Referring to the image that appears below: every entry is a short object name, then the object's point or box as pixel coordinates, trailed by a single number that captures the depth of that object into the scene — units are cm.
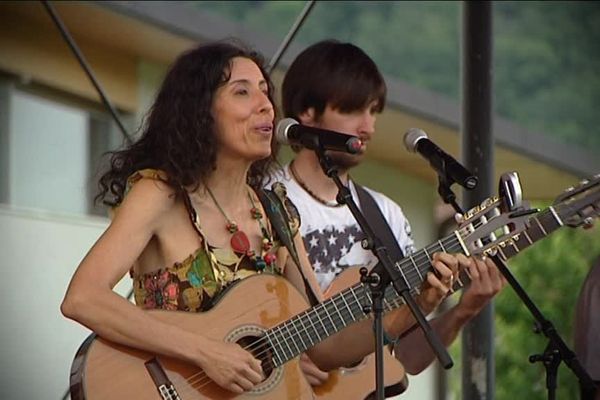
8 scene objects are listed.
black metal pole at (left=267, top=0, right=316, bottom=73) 1151
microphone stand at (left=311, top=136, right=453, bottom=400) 654
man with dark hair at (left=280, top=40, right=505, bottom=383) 839
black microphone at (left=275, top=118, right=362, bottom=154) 688
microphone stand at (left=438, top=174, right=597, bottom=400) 736
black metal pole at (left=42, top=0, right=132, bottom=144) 1121
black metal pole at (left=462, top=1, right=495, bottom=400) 1037
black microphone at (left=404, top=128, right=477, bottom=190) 697
